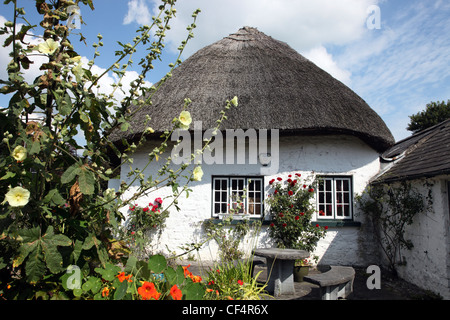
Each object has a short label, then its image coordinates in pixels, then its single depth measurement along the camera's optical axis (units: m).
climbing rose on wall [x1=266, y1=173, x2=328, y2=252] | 5.96
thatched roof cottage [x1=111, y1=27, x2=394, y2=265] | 6.21
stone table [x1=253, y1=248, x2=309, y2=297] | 4.31
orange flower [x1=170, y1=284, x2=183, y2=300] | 1.44
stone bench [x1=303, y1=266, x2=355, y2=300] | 3.75
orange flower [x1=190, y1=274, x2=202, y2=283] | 1.90
